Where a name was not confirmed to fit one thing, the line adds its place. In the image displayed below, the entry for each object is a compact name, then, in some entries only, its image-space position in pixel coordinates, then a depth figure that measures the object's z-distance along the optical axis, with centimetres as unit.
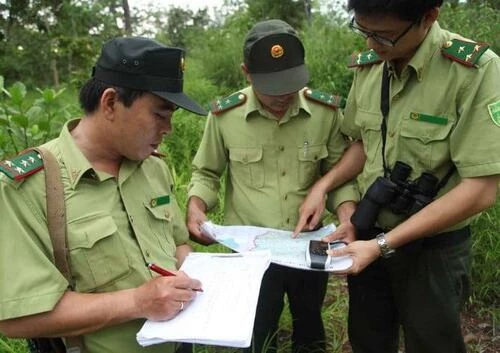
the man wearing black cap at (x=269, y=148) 180
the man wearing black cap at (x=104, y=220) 111
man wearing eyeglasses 138
